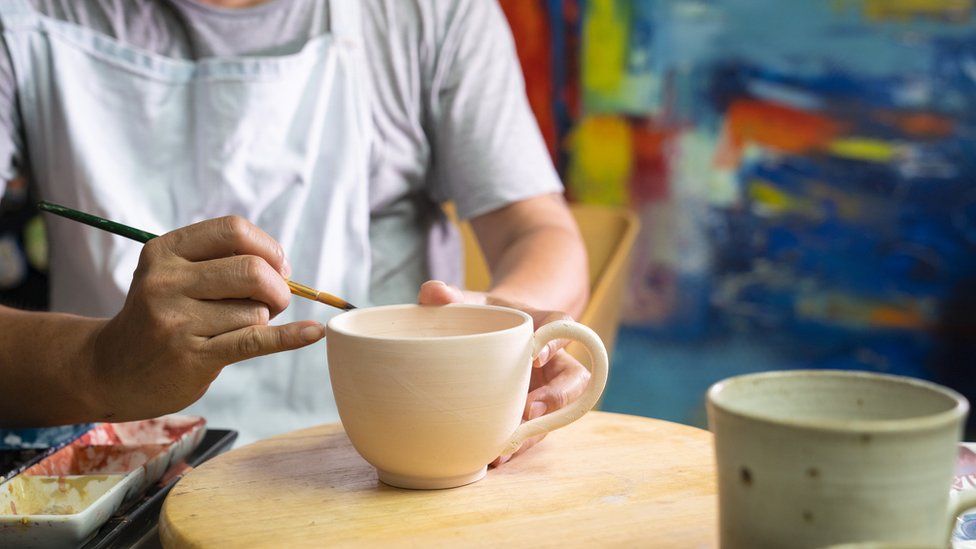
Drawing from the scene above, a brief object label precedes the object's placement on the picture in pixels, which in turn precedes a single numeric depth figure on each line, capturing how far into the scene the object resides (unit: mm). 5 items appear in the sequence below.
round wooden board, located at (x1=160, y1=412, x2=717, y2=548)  529
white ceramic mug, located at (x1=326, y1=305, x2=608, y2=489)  555
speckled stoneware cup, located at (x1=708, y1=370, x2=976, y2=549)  375
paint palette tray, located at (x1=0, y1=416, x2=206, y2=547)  563
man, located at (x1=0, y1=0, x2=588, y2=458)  1104
